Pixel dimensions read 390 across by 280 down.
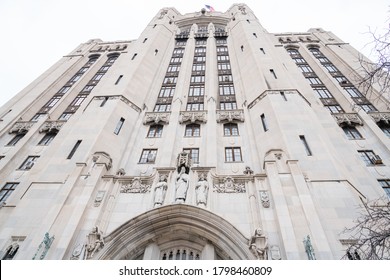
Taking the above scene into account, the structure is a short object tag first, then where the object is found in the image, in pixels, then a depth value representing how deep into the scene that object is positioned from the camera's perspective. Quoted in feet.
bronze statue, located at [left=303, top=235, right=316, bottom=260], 32.55
